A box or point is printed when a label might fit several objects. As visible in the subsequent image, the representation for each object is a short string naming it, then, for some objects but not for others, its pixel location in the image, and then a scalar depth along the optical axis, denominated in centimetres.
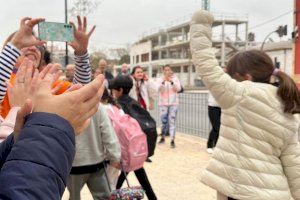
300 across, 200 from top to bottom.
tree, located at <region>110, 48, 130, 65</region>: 5186
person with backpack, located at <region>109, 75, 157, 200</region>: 332
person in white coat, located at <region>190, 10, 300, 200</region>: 182
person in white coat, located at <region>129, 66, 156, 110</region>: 546
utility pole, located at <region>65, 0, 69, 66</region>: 462
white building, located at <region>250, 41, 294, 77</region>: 2936
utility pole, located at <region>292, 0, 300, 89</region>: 533
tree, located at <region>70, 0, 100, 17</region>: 747
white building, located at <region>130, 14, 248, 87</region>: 4754
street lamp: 1699
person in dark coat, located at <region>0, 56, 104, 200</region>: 70
